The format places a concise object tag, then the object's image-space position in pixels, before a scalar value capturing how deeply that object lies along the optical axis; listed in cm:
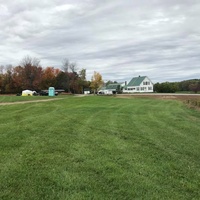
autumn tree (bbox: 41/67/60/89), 7889
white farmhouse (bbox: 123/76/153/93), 9206
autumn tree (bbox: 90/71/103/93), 8875
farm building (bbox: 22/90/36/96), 5308
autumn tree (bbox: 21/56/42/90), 7256
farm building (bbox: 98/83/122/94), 9841
